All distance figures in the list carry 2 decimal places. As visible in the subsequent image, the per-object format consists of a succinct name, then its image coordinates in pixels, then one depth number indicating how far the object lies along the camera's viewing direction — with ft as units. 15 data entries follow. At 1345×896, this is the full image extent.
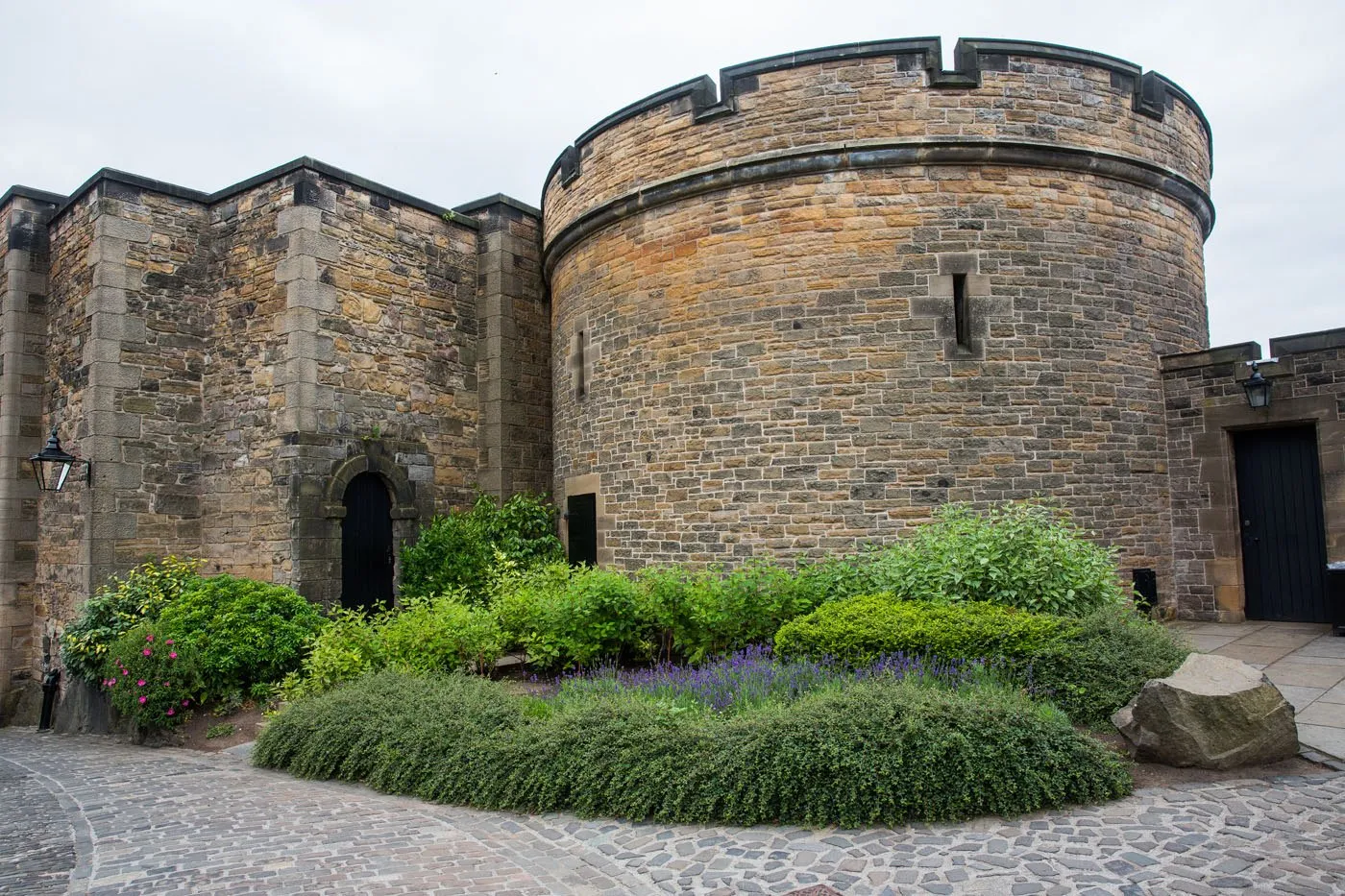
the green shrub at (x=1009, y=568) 23.45
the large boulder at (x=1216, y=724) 16.47
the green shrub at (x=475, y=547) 37.01
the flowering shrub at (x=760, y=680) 19.45
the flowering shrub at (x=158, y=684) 27.50
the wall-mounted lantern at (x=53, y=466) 32.91
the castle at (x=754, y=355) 29.96
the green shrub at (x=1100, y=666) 18.76
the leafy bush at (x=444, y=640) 26.63
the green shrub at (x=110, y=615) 32.91
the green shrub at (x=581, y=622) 28.04
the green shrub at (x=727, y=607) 26.71
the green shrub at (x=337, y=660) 26.07
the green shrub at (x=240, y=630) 28.25
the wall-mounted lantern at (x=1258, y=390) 30.45
